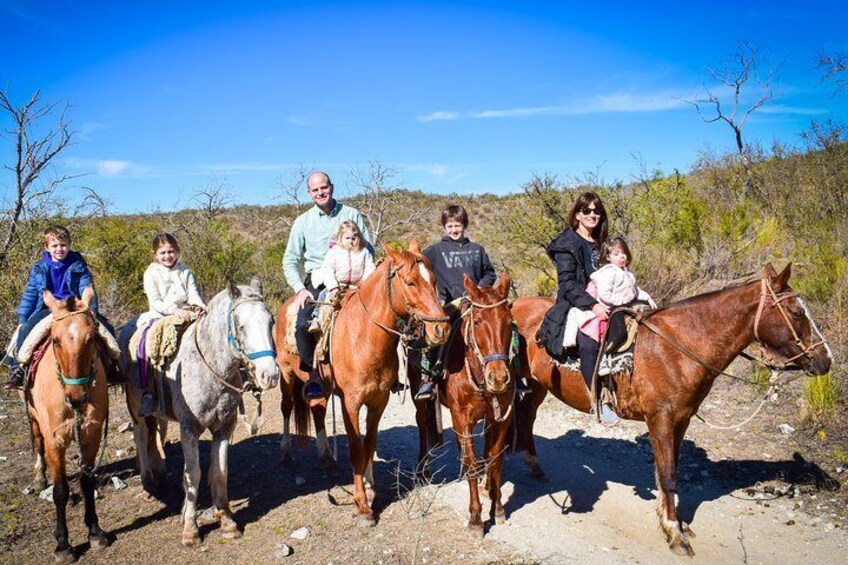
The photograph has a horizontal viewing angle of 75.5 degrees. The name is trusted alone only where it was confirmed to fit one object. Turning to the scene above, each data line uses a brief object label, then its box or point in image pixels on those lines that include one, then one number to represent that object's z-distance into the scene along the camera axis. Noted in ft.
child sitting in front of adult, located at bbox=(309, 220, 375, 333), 19.43
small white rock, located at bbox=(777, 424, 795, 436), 22.85
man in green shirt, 20.93
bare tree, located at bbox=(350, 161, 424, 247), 78.89
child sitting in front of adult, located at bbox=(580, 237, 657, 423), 16.78
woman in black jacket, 17.43
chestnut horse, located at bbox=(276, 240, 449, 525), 15.26
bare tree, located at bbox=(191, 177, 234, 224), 91.77
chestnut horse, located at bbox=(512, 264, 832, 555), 15.12
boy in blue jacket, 17.98
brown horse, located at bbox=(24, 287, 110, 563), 14.73
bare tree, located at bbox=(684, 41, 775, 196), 61.94
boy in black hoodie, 20.86
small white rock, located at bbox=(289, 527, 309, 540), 16.65
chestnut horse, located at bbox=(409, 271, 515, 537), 14.96
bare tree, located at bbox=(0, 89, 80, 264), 40.52
